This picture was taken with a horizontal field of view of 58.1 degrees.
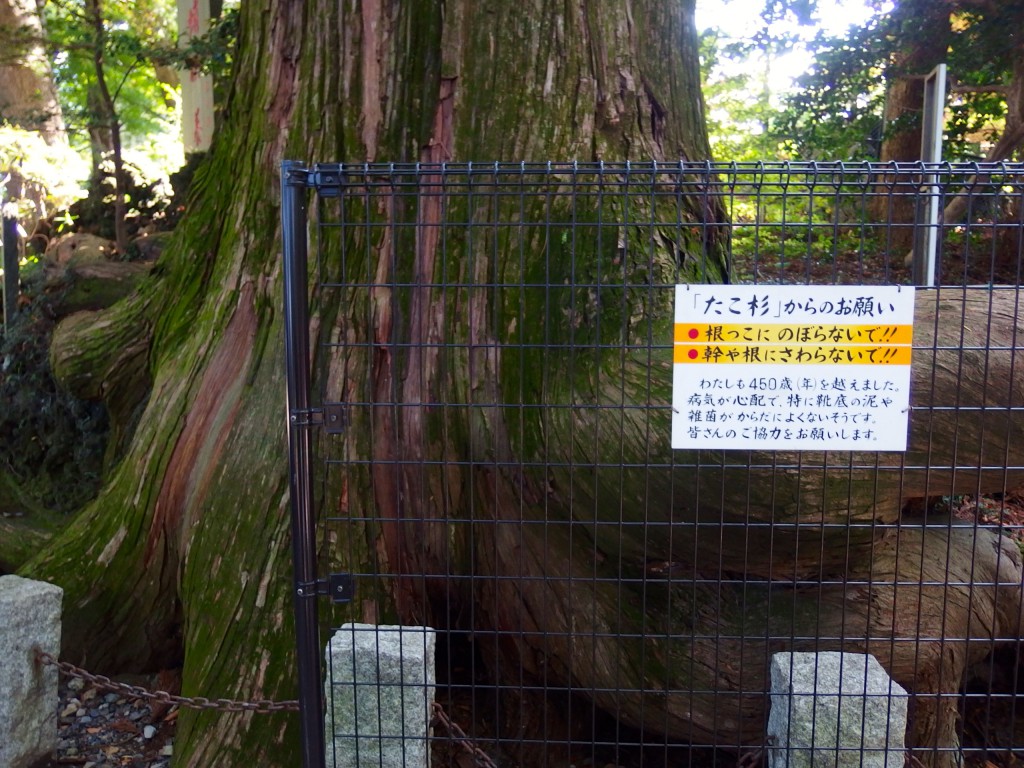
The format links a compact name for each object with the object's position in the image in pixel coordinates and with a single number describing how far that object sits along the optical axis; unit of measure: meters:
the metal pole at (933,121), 4.13
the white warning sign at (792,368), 2.78
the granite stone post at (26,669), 3.74
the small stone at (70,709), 4.54
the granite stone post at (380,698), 3.08
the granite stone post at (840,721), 3.02
